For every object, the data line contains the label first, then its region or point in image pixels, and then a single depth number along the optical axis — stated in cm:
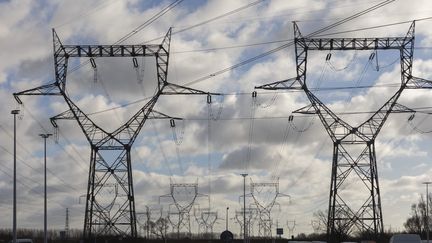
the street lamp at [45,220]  8169
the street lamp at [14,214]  6544
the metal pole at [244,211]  12642
